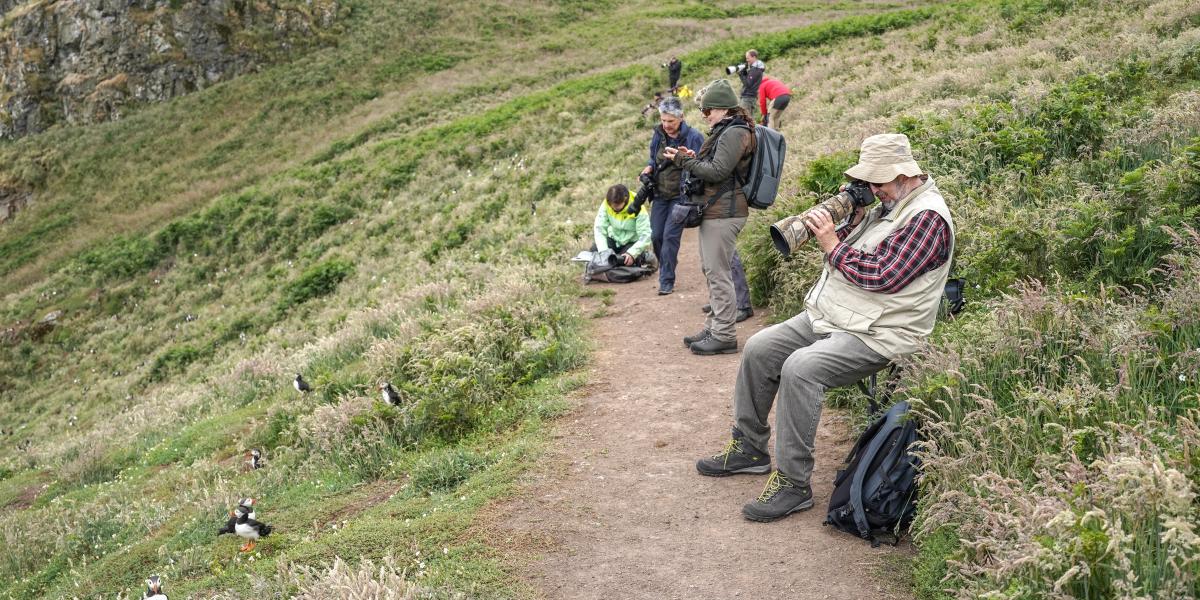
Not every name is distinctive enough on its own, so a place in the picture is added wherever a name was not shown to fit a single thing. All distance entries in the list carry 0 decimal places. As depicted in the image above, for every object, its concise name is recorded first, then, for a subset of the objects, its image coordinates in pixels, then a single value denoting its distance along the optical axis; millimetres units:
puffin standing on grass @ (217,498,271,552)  6395
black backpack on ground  4699
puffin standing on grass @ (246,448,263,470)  8773
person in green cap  7438
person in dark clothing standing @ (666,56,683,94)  26531
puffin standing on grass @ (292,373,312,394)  10375
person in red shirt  17359
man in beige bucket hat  4848
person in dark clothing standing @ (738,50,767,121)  17625
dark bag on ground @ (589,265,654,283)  11219
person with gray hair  9039
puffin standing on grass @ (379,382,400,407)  8211
